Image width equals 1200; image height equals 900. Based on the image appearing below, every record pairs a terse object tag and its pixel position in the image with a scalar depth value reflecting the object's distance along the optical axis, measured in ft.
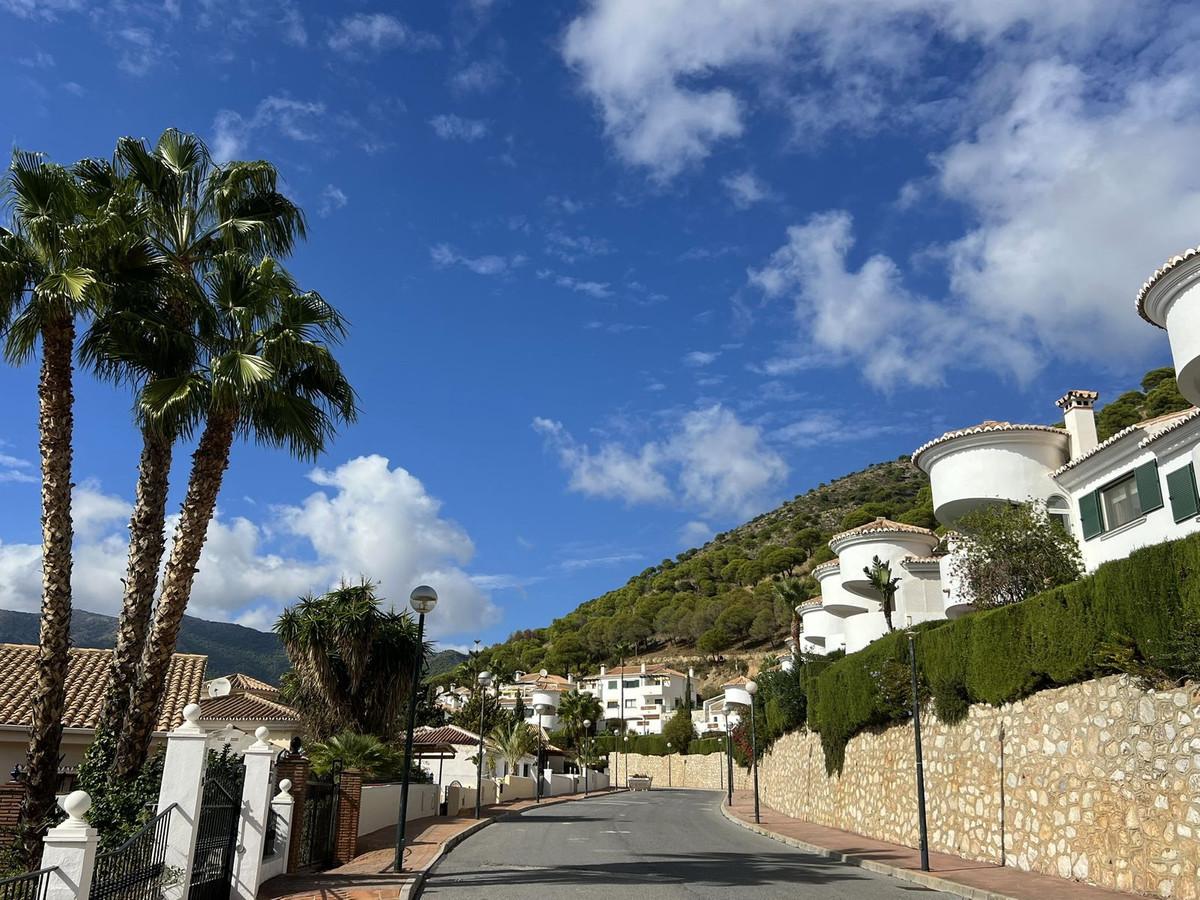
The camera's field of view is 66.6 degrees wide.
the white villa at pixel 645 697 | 361.71
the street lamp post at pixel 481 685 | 110.03
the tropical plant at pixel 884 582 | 107.76
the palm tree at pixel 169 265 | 44.70
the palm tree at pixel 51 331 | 42.11
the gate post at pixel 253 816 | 39.45
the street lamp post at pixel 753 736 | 97.45
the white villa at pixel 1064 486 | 53.88
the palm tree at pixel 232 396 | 44.20
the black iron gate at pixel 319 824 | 52.08
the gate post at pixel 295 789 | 48.62
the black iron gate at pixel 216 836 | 35.55
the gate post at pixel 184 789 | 33.50
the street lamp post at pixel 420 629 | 52.37
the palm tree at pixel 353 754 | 78.18
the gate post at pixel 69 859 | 24.50
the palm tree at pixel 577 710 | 259.39
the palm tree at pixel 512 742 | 167.32
